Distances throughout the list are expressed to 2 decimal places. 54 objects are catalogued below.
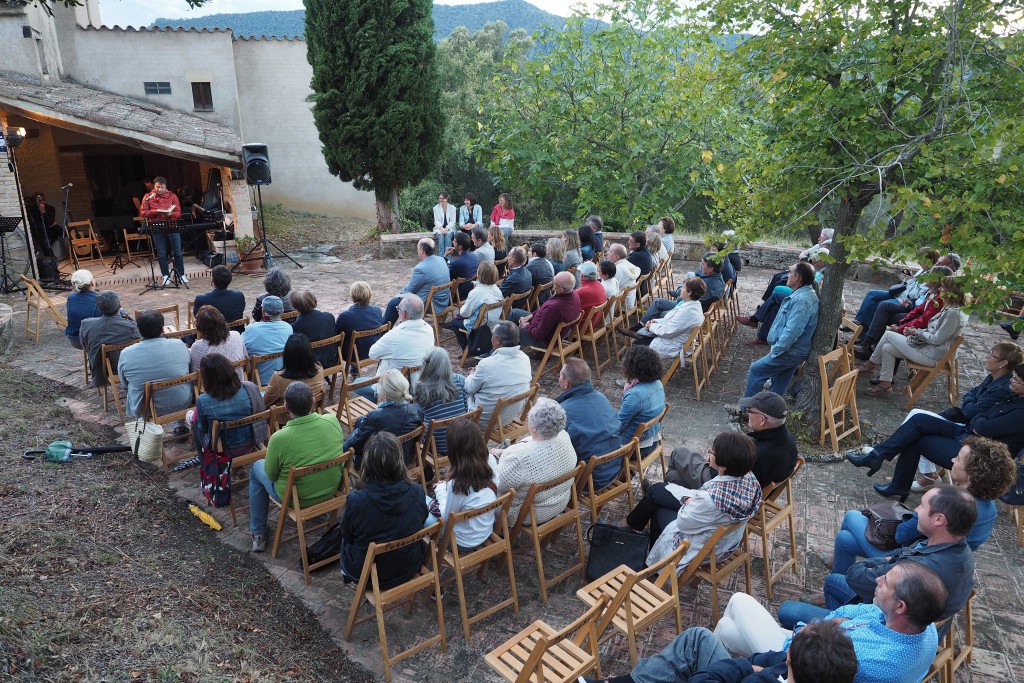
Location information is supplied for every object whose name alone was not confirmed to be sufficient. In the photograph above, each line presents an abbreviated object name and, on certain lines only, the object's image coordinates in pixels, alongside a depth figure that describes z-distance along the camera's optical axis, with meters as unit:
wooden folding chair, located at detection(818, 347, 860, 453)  5.86
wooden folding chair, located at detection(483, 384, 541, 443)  5.16
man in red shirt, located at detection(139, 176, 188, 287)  10.96
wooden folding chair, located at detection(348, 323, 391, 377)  6.49
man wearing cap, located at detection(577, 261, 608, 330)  7.32
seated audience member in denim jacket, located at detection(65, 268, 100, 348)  6.96
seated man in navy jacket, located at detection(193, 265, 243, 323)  6.95
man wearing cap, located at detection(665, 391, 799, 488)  4.09
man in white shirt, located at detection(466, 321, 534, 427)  5.33
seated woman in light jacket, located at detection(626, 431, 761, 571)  3.71
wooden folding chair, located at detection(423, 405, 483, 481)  4.64
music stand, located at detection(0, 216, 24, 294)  10.27
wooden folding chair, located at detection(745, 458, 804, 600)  4.14
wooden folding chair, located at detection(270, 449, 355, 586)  4.09
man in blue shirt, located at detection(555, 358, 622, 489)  4.58
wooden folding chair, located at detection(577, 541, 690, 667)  3.35
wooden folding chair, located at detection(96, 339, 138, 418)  6.05
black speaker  11.53
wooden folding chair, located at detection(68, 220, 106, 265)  12.31
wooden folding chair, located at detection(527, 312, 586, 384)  6.47
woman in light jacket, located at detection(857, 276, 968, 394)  6.46
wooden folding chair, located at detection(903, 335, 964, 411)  6.56
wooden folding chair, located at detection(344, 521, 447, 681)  3.51
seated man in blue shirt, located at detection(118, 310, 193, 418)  5.52
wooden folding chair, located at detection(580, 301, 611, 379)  7.21
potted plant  12.34
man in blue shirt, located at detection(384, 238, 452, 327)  7.90
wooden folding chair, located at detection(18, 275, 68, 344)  8.05
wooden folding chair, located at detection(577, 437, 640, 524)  4.23
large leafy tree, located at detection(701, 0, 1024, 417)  4.83
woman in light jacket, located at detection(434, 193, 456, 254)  11.61
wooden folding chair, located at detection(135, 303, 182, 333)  7.24
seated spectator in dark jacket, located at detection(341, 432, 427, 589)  3.61
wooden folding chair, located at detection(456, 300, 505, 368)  7.15
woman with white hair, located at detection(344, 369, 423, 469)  4.51
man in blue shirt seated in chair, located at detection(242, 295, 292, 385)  6.04
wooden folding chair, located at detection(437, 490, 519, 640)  3.75
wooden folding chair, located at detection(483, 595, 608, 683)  2.98
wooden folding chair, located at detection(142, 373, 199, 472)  5.23
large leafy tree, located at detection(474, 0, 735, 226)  13.30
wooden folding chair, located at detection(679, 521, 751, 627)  3.63
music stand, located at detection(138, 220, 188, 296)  10.75
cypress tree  13.82
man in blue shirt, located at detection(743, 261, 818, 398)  6.24
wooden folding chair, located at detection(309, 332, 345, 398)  6.09
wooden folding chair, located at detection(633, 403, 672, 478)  4.55
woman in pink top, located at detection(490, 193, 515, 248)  11.42
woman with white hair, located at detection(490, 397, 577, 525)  4.08
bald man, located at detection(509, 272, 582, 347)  6.90
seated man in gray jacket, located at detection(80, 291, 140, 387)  6.18
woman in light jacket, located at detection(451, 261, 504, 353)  7.18
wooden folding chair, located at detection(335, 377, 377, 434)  5.59
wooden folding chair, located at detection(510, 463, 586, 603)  4.01
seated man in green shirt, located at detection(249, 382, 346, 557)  4.20
